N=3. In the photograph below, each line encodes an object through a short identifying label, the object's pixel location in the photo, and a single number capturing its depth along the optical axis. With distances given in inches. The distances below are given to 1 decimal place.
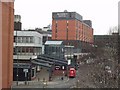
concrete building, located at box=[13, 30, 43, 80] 1888.5
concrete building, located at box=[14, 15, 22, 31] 2131.2
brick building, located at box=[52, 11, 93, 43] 3814.0
